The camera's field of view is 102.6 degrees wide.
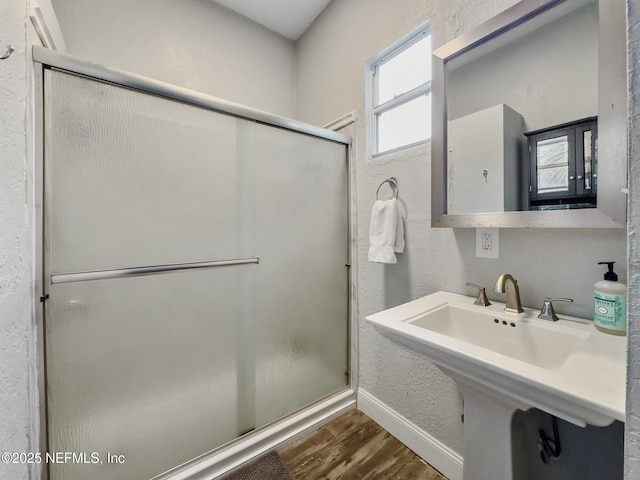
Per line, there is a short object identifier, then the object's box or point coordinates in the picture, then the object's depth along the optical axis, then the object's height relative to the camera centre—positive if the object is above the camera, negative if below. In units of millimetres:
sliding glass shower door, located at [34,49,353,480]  913 -151
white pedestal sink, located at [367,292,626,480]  515 -313
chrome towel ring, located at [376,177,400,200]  1360 +287
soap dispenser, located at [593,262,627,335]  691 -186
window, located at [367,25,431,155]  1302 +798
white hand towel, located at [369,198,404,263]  1283 +26
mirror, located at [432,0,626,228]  727 +407
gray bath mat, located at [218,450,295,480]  1166 -1091
